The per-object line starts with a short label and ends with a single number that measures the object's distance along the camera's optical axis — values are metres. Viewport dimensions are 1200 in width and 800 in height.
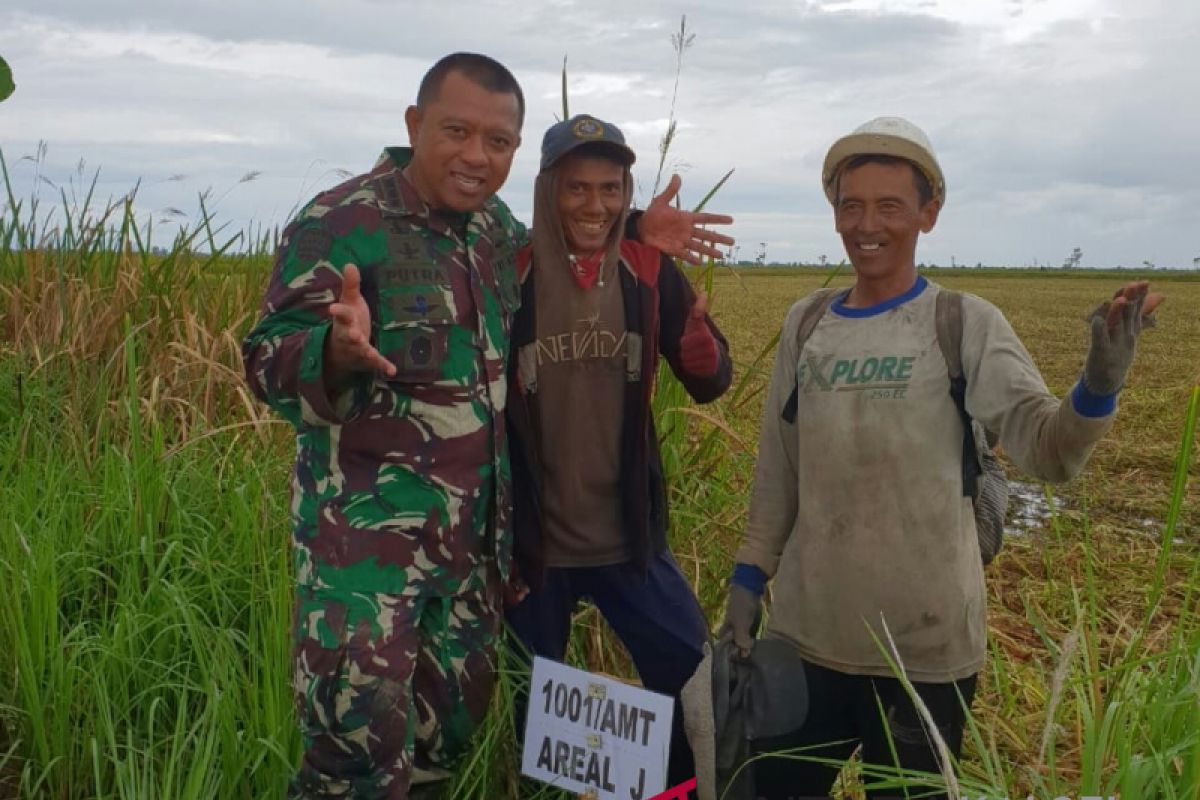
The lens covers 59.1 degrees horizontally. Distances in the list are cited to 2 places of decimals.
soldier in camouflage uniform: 1.90
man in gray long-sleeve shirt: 1.78
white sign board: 2.01
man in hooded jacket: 2.11
